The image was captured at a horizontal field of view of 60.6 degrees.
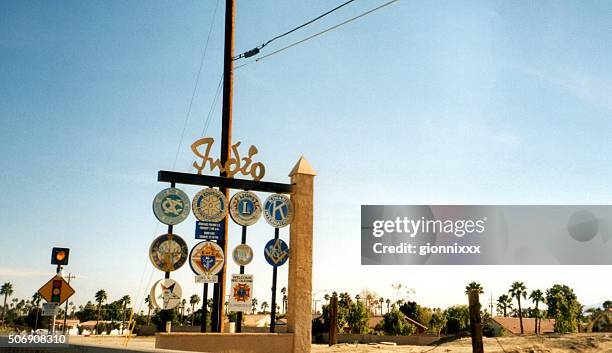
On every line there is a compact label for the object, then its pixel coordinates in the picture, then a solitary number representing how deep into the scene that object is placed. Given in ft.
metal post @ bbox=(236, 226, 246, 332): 57.62
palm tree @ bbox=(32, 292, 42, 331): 490.49
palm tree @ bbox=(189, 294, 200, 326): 469.98
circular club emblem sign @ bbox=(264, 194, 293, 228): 60.23
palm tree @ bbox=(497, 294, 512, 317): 364.87
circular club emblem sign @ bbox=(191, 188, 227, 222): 56.90
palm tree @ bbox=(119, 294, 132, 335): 461.70
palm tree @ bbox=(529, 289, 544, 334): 343.67
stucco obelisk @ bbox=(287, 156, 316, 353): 58.80
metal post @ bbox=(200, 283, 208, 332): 53.58
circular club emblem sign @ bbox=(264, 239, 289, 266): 59.88
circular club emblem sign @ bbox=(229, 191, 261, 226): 58.90
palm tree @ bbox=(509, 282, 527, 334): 350.84
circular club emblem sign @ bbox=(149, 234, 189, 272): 54.08
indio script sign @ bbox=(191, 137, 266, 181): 57.47
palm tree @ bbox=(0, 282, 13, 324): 579.48
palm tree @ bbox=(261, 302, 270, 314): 612.70
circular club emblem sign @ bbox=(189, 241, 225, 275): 55.94
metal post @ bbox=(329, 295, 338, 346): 114.73
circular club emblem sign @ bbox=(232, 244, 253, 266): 58.59
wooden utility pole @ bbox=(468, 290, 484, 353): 60.75
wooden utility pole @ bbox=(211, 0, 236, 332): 56.90
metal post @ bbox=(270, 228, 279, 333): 59.31
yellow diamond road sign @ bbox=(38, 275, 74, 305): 56.29
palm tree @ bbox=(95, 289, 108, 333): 458.09
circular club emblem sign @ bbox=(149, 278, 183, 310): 52.60
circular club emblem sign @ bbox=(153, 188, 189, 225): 54.34
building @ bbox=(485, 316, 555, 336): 319.27
